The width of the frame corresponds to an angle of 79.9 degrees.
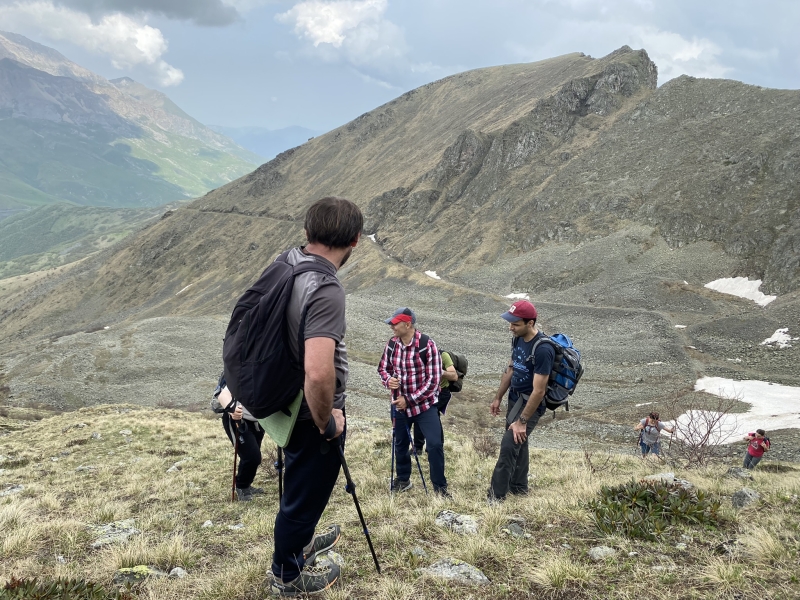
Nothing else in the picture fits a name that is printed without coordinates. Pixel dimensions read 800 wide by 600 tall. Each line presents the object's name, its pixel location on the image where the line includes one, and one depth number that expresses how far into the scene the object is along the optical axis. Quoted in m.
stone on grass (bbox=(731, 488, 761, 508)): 5.18
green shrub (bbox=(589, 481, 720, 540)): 4.39
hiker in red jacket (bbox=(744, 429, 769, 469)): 11.78
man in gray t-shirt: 3.00
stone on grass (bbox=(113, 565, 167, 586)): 3.74
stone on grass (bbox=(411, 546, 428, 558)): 4.14
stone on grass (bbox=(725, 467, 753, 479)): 7.13
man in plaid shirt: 6.63
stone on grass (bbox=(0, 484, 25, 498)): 7.89
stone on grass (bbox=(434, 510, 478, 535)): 4.67
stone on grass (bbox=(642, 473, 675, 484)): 5.47
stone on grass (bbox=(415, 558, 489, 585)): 3.64
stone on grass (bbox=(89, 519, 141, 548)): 4.77
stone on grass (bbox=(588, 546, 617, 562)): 3.90
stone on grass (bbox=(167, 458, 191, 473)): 9.06
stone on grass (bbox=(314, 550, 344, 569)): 3.88
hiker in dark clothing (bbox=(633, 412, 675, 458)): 12.39
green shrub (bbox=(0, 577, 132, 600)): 3.16
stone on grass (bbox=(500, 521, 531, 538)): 4.52
